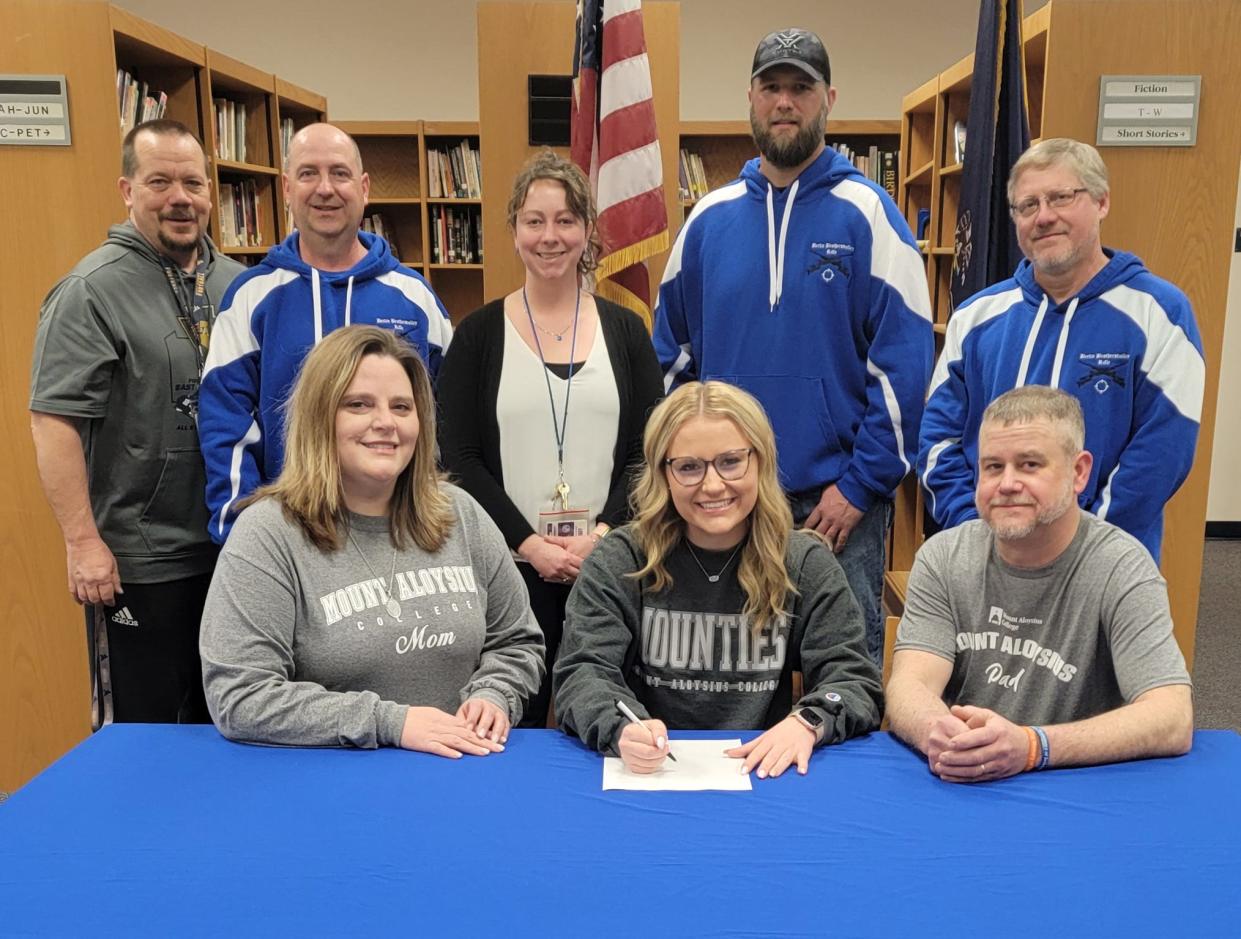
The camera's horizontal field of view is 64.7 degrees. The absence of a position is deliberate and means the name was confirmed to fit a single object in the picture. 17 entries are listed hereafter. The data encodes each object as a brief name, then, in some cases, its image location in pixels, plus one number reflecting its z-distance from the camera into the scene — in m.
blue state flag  3.12
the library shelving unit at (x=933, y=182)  4.72
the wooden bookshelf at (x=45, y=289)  2.86
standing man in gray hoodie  2.31
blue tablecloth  1.13
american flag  2.99
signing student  1.76
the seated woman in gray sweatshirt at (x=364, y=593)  1.59
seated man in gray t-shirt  1.62
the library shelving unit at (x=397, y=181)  6.23
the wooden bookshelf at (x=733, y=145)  6.03
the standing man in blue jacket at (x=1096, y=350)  2.13
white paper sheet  1.44
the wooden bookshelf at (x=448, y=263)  6.16
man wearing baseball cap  2.38
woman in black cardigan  2.25
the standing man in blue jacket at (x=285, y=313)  2.22
